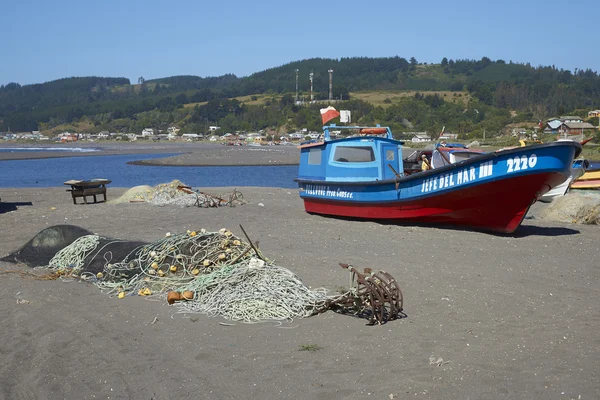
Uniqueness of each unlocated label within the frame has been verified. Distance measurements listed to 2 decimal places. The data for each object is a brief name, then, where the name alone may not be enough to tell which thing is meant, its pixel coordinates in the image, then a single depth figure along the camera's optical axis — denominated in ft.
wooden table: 70.49
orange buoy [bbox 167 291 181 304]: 29.07
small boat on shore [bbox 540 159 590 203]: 71.82
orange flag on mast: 62.91
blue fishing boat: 43.37
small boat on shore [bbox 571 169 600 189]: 85.19
